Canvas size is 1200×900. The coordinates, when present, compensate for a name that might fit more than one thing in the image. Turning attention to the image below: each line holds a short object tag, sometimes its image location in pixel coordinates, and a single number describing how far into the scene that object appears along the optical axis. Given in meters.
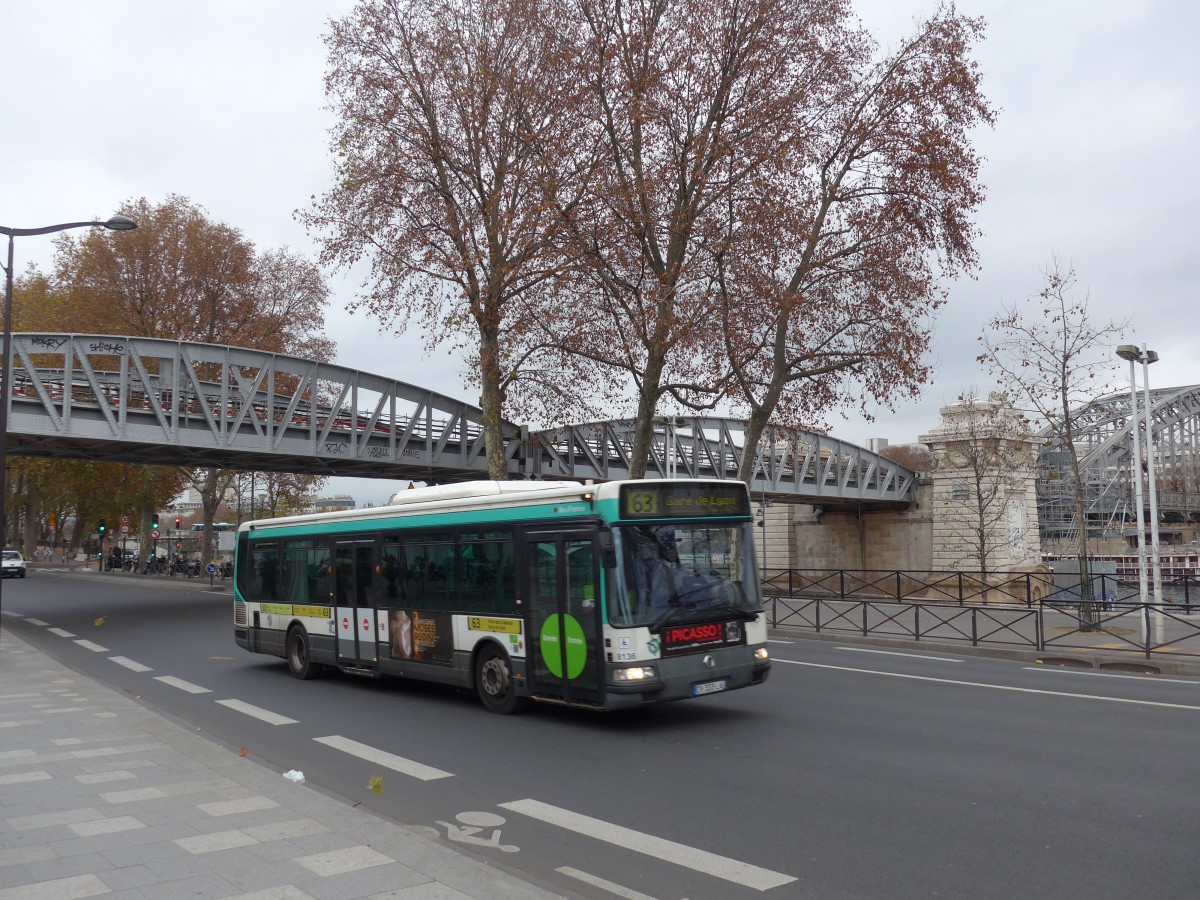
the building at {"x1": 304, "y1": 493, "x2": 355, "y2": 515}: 69.28
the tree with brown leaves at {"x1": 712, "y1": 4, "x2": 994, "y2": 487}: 24.70
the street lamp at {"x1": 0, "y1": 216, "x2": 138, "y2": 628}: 19.85
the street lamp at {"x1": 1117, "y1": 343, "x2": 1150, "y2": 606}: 19.44
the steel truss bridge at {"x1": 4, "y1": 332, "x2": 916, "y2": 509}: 28.25
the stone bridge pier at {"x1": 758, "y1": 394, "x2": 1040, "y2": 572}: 40.06
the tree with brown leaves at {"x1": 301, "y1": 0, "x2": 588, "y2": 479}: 28.23
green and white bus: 9.92
